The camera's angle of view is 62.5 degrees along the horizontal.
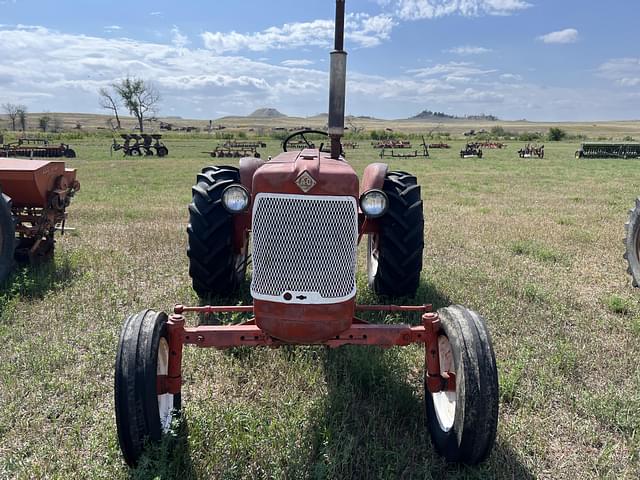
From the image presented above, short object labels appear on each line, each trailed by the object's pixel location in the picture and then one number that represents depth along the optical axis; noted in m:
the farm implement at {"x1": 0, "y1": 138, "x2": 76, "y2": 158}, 29.03
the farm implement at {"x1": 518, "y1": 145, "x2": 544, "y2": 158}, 32.75
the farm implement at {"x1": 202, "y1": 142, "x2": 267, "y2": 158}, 32.56
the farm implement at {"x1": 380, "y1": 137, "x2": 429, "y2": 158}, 32.62
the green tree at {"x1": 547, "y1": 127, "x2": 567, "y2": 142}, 62.56
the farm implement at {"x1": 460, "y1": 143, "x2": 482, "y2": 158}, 32.28
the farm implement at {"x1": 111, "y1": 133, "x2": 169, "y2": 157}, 33.25
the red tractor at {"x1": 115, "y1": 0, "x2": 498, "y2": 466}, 2.67
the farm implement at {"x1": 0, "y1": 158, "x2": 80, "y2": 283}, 5.99
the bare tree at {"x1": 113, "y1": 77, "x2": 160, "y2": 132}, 74.88
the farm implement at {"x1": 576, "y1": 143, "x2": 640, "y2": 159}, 33.77
